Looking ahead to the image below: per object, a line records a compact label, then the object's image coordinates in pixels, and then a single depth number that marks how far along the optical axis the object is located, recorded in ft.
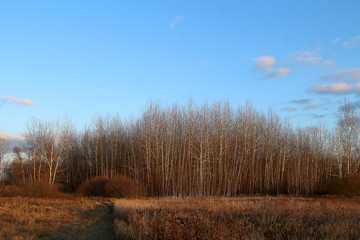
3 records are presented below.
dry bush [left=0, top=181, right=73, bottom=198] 88.22
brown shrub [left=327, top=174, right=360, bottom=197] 87.81
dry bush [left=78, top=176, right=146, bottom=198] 84.84
